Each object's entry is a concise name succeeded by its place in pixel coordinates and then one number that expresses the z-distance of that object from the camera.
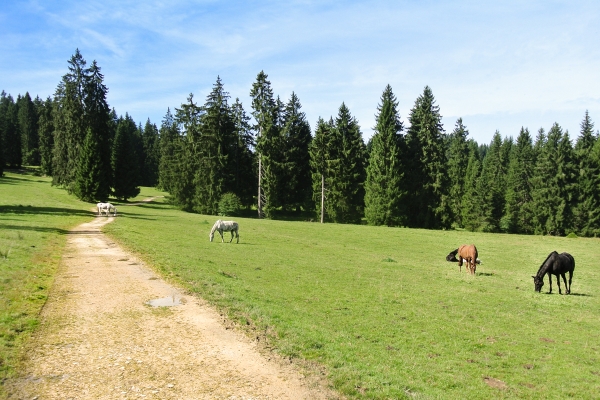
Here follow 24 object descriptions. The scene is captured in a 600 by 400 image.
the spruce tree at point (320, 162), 63.12
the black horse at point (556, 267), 17.56
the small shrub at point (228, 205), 60.44
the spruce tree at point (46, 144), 91.44
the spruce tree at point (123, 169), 67.75
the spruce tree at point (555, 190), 65.00
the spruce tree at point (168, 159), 73.25
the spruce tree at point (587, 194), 62.38
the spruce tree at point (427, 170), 60.31
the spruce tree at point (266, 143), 63.00
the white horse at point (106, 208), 41.78
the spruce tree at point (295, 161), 68.94
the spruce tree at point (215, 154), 64.50
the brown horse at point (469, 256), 21.98
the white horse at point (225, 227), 29.25
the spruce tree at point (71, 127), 62.38
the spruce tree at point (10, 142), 102.94
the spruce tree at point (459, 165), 77.91
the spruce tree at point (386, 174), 57.59
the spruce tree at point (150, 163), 119.06
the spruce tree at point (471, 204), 74.31
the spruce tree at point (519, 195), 72.31
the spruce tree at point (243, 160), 69.69
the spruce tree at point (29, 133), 111.44
